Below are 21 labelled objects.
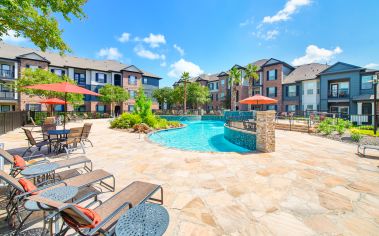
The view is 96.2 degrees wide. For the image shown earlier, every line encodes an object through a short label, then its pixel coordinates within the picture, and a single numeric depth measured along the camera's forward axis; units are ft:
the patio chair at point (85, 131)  25.44
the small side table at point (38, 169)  11.10
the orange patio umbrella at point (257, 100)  45.64
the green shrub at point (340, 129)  40.27
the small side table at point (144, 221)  6.09
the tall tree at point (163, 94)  140.36
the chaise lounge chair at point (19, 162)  12.69
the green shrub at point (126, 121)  53.83
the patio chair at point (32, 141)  21.48
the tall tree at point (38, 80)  62.34
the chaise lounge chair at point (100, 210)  6.02
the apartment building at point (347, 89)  75.87
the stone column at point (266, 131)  25.85
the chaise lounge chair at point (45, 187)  8.55
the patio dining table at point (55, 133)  23.31
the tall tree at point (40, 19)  18.77
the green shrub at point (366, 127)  52.10
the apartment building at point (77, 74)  95.55
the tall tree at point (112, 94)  108.27
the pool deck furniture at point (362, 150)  24.03
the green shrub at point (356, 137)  34.80
